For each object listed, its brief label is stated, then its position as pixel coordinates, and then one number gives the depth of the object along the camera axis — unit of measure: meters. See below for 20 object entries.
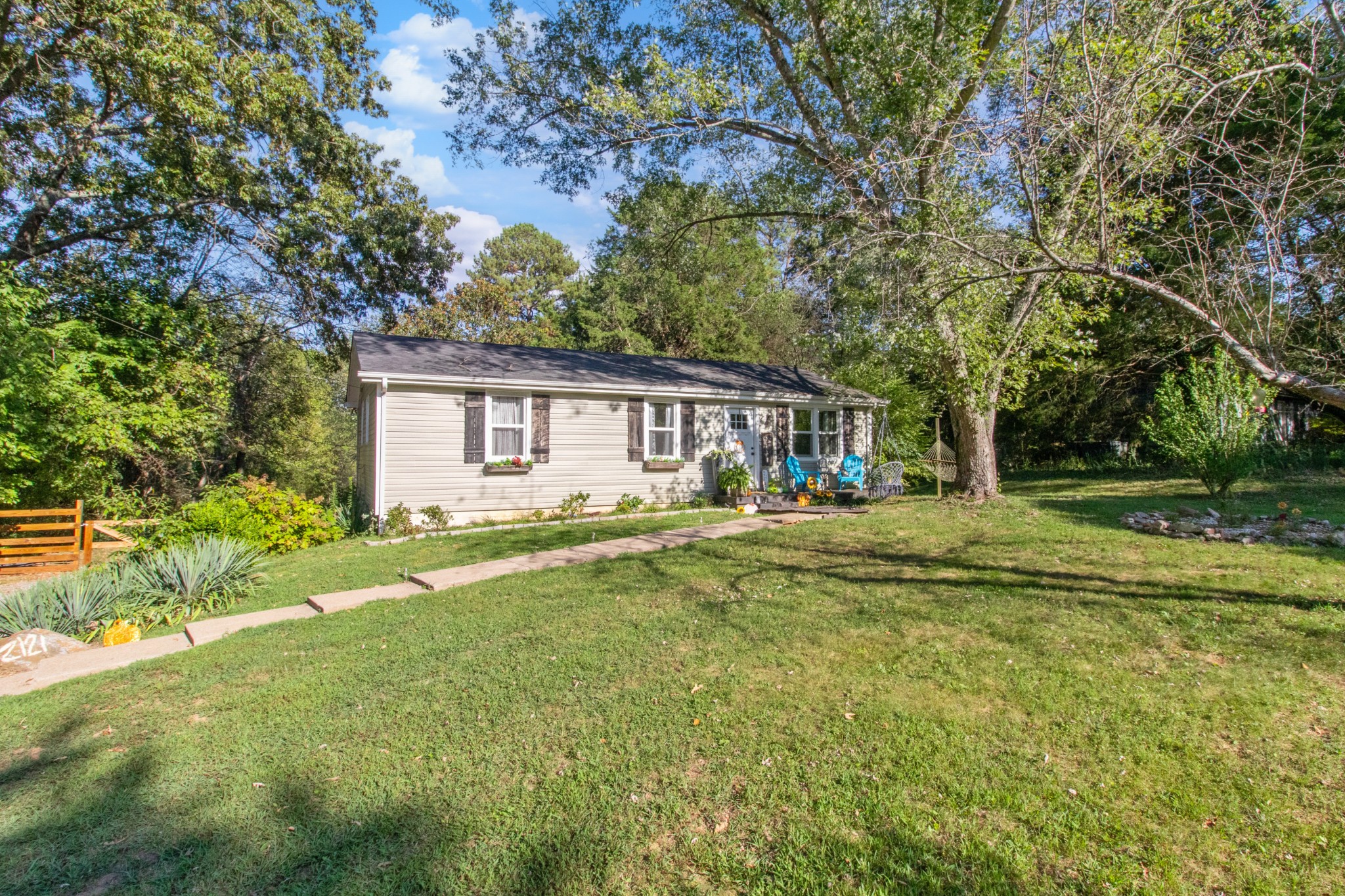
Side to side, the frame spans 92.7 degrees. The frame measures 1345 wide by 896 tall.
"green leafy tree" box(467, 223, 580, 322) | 31.38
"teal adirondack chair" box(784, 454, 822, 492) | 13.06
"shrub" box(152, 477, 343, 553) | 9.19
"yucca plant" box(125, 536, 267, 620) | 6.71
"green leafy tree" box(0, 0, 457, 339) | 11.10
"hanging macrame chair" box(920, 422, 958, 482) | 12.89
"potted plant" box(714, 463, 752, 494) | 12.94
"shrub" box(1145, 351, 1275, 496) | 8.20
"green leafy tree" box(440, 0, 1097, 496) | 7.59
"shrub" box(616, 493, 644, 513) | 12.60
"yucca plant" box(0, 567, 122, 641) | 5.89
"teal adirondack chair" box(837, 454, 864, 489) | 13.15
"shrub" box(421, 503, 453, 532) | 11.01
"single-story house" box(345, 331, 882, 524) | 11.14
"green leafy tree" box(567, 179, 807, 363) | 24.30
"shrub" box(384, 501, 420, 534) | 10.75
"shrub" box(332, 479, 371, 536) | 11.84
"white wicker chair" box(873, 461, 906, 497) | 12.73
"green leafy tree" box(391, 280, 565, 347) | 26.11
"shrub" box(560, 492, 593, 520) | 12.05
